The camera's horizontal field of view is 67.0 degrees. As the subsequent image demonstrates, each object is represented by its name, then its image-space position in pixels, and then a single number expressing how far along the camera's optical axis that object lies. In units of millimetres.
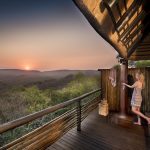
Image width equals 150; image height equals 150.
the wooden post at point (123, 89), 4256
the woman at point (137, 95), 3755
